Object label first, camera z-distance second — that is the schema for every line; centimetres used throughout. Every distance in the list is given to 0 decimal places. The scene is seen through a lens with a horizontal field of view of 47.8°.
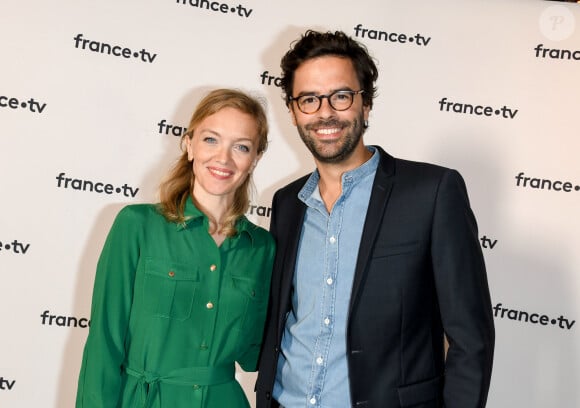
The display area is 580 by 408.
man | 210
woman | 220
